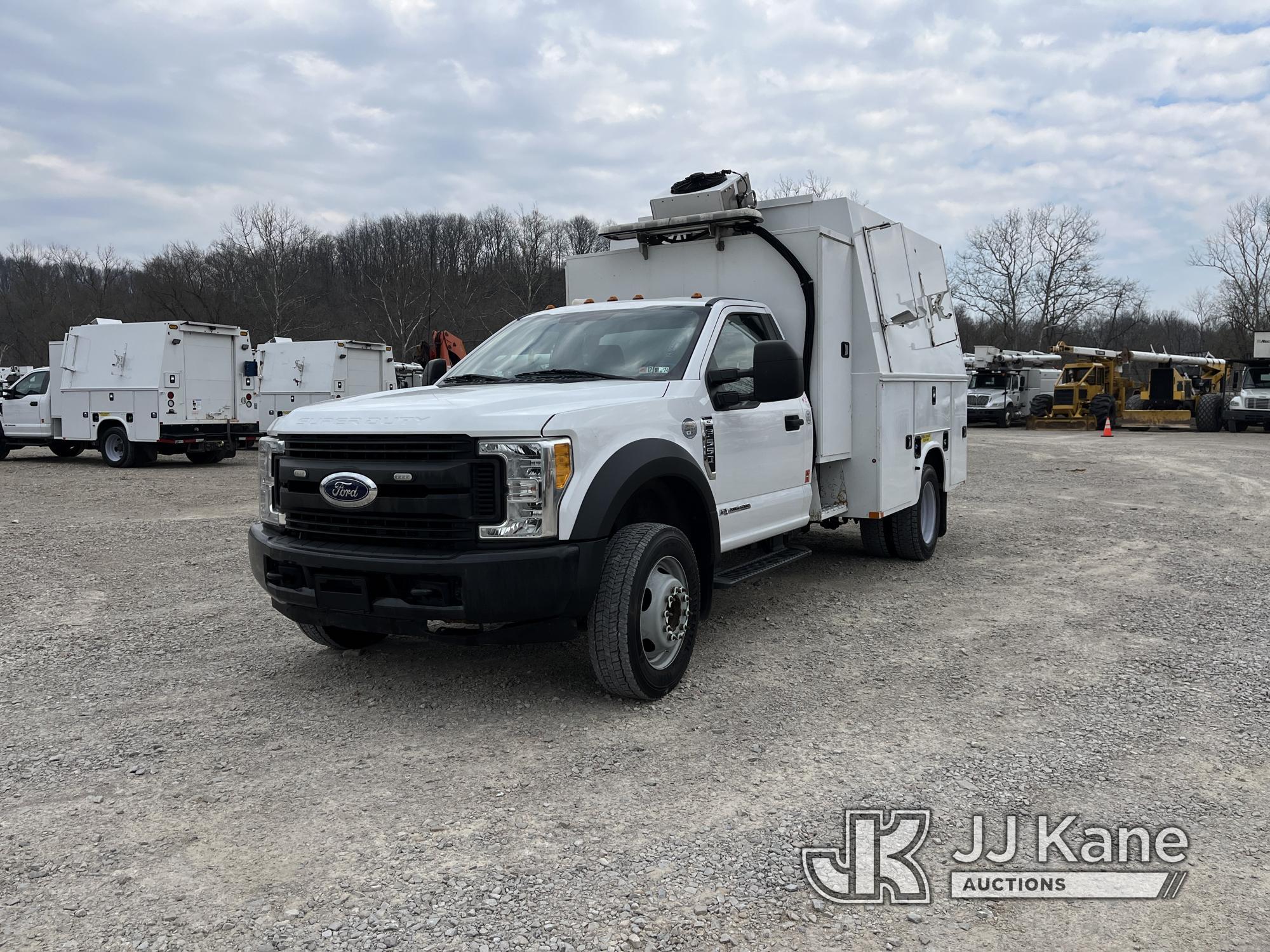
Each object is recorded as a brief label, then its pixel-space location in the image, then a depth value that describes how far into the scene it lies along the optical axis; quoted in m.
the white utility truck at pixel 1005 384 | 36.19
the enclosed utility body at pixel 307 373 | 22.98
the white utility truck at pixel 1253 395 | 28.66
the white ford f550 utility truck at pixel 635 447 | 4.20
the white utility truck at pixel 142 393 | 18.23
